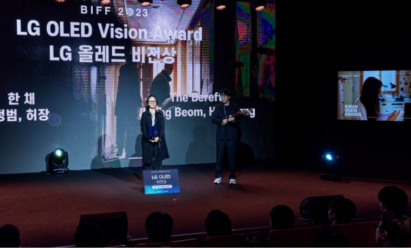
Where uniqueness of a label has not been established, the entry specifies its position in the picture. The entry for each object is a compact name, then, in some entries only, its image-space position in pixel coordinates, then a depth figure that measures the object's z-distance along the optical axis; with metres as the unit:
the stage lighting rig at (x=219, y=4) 8.40
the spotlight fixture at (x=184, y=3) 7.95
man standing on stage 7.11
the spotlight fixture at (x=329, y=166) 7.80
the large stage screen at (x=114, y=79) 8.34
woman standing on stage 6.96
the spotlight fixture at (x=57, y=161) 8.28
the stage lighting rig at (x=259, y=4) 8.38
